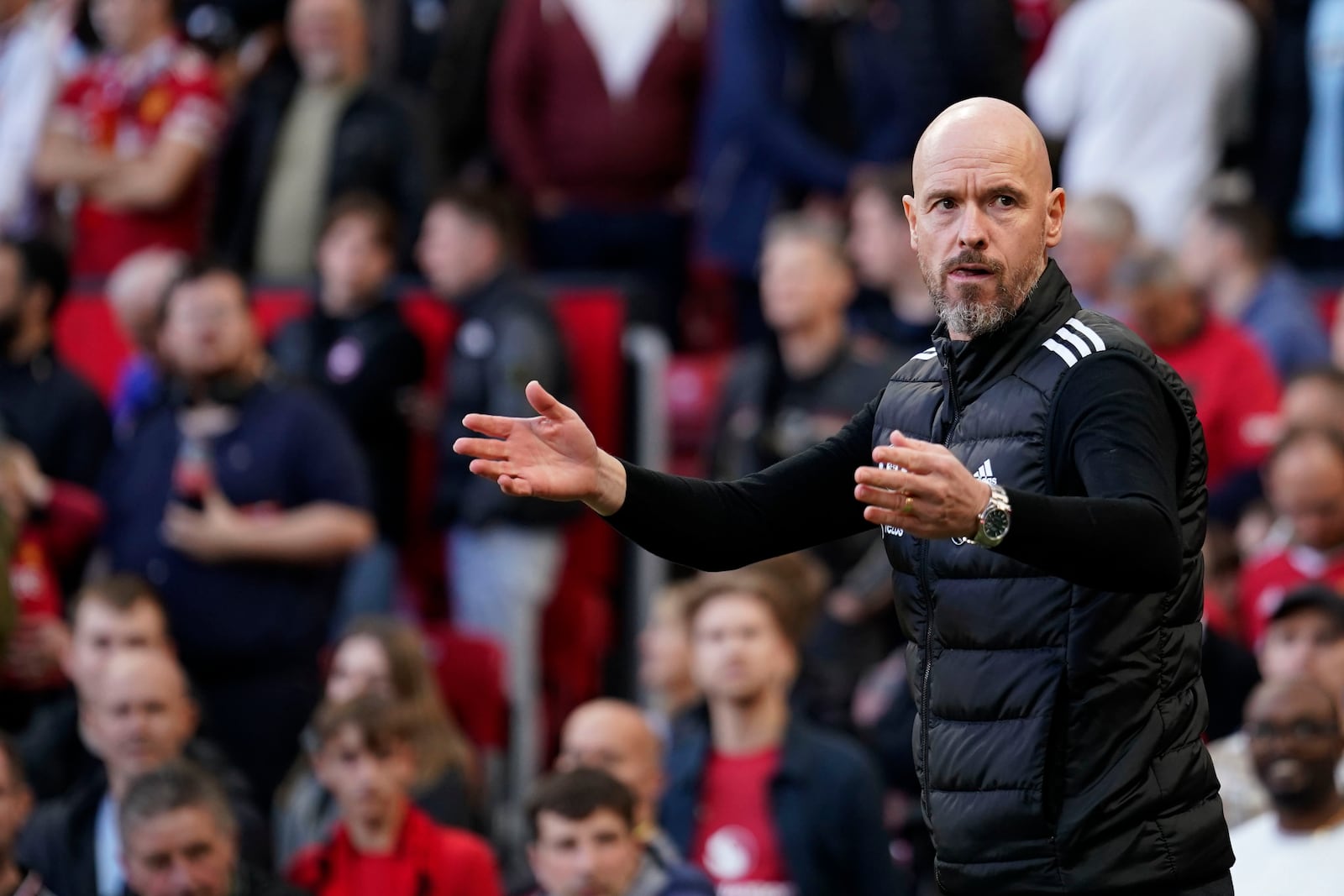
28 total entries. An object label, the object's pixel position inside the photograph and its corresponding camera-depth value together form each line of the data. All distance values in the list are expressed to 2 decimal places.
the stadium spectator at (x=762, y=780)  11.66
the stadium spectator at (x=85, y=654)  13.23
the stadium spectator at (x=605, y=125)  19.02
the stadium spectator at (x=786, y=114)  18.67
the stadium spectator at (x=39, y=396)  15.46
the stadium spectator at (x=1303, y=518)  13.16
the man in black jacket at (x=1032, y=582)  6.25
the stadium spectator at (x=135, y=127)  18.87
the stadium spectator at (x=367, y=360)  16.47
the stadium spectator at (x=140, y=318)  16.52
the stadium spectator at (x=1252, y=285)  16.45
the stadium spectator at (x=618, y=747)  11.85
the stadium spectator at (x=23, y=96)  19.05
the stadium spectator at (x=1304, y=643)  11.62
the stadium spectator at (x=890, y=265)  15.98
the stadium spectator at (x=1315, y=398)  14.27
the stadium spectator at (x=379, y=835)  11.30
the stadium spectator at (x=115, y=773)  12.09
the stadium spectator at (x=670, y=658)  13.60
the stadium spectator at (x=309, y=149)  18.37
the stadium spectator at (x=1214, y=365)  15.17
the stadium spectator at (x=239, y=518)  14.08
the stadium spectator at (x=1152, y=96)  17.97
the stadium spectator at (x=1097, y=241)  16.08
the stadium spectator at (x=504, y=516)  16.11
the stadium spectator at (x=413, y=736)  12.56
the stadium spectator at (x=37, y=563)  13.89
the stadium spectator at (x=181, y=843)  10.89
